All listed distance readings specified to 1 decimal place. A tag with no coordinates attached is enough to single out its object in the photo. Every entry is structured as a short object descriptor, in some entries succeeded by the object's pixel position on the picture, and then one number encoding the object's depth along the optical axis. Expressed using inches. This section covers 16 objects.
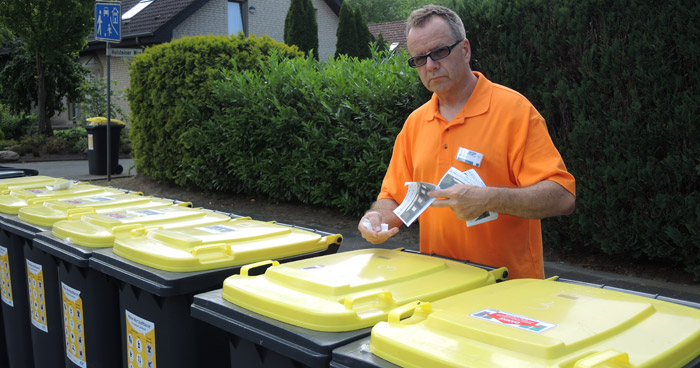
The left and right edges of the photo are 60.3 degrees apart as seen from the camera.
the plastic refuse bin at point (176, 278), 85.9
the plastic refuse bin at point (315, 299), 62.7
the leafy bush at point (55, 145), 746.8
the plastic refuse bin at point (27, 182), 166.4
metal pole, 454.2
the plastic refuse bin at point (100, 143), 493.0
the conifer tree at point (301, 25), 840.3
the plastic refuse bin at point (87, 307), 101.7
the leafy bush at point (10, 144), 754.0
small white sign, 425.9
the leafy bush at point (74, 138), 759.1
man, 86.3
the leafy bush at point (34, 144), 742.5
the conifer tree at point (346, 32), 884.6
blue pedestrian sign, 441.4
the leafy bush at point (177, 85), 360.2
